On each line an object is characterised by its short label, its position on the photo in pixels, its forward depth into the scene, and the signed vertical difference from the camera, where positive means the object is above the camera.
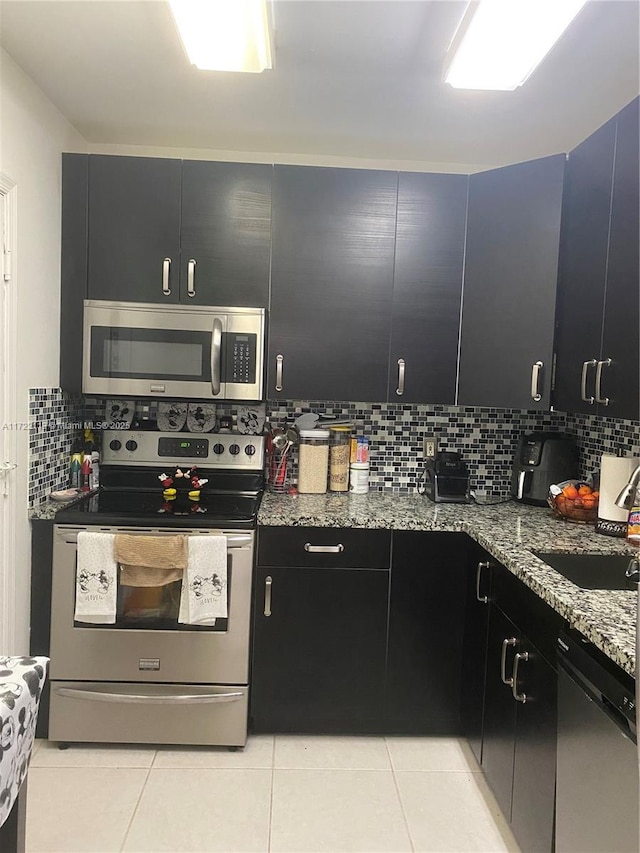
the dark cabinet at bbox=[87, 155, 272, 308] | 2.56 +0.67
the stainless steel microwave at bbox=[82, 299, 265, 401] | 2.58 +0.16
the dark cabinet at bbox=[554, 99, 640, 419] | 1.86 +0.44
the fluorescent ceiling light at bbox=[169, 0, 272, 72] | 1.66 +1.03
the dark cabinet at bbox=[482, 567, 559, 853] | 1.64 -0.97
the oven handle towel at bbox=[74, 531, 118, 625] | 2.27 -0.71
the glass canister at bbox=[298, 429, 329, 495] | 2.82 -0.32
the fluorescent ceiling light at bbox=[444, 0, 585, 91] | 1.59 +1.03
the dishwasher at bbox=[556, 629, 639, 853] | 1.22 -0.75
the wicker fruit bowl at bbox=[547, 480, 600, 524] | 2.39 -0.38
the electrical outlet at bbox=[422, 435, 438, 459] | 3.00 -0.23
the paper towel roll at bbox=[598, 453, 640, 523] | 2.19 -0.26
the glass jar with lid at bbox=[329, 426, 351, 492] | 2.86 -0.33
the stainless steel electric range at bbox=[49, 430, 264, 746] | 2.32 -1.01
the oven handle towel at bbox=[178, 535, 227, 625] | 2.27 -0.71
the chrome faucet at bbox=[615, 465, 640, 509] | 1.61 -0.24
